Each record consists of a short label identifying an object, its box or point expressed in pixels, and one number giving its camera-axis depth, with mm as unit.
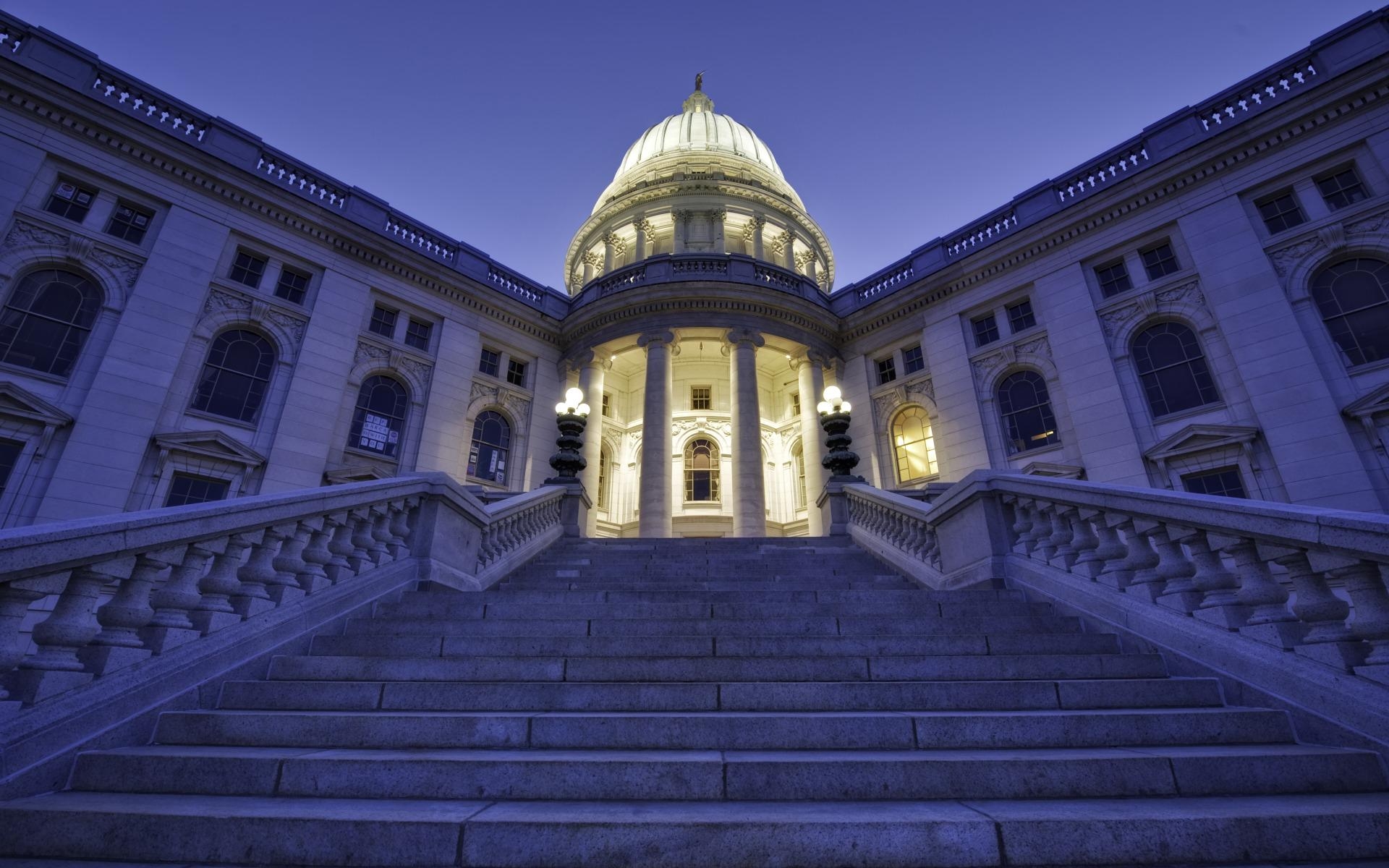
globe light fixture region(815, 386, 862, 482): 13234
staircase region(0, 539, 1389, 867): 2547
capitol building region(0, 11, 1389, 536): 14023
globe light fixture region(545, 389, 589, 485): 13258
